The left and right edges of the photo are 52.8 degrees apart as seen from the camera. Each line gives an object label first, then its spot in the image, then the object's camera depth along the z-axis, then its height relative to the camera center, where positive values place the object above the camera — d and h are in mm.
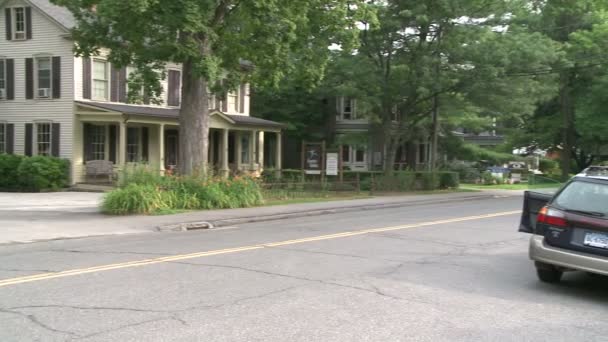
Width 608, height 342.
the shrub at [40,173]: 24844 -301
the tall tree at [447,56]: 27141 +5230
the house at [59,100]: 26375 +2923
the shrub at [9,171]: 25375 -235
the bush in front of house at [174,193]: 16766 -776
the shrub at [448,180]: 33156 -560
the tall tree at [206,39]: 16688 +3823
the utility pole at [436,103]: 27641 +3342
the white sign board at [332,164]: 26297 +195
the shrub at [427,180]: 31656 -545
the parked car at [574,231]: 7477 -756
